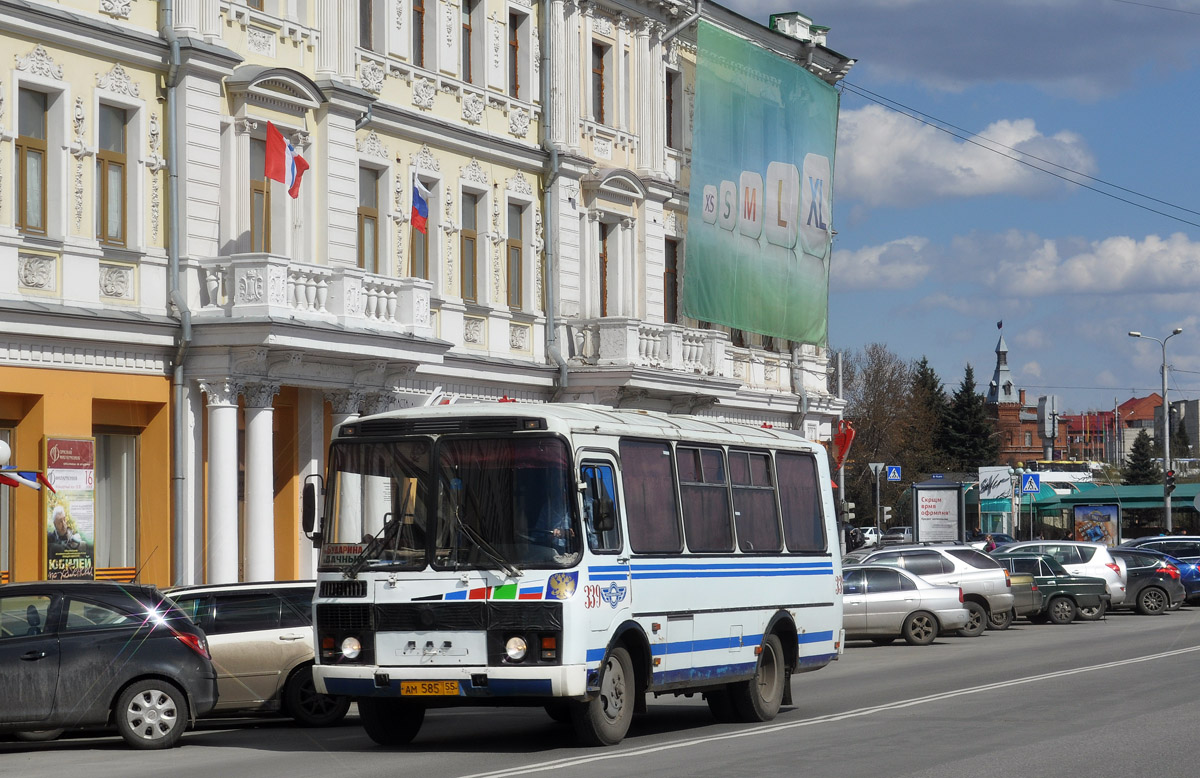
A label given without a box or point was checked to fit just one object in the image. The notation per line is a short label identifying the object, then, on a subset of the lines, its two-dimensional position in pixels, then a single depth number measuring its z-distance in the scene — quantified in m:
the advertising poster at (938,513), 52.78
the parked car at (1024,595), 34.00
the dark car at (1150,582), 37.72
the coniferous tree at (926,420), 100.88
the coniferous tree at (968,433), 111.69
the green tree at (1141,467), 125.12
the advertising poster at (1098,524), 65.69
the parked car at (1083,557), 36.44
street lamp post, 65.44
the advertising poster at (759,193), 38.03
